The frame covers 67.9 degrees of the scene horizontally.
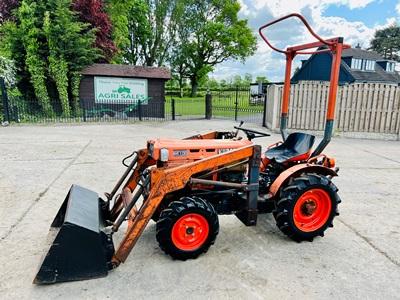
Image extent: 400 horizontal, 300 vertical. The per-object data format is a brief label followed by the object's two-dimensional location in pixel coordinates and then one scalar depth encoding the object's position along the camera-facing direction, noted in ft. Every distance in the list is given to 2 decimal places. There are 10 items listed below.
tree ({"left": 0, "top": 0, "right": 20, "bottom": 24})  46.79
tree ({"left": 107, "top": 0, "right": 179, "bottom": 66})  103.19
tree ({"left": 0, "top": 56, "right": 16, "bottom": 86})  42.12
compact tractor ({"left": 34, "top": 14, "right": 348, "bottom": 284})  7.75
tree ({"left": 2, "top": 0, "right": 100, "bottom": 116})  42.96
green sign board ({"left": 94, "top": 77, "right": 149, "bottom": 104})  49.32
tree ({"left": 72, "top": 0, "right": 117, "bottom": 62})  50.46
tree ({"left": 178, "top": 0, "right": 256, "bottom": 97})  113.60
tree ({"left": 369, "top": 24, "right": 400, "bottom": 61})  170.81
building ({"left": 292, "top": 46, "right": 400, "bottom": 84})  89.86
